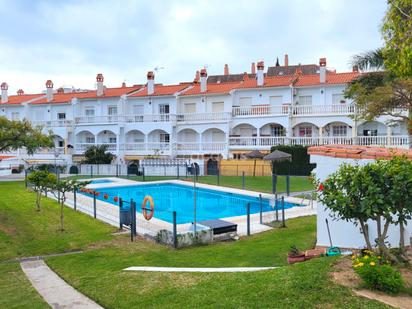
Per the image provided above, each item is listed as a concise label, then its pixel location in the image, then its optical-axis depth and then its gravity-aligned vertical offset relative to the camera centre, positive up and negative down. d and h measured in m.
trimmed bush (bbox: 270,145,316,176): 35.25 -1.45
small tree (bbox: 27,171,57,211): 17.55 -1.20
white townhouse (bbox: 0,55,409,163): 39.25 +3.18
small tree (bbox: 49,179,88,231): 15.89 -1.39
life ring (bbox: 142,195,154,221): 15.02 -2.16
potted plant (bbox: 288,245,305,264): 9.71 -2.52
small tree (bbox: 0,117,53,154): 30.45 +1.04
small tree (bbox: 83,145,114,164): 43.35 -0.70
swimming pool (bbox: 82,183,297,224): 21.20 -3.16
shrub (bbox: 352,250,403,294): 6.15 -1.91
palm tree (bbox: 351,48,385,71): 26.43 +5.34
